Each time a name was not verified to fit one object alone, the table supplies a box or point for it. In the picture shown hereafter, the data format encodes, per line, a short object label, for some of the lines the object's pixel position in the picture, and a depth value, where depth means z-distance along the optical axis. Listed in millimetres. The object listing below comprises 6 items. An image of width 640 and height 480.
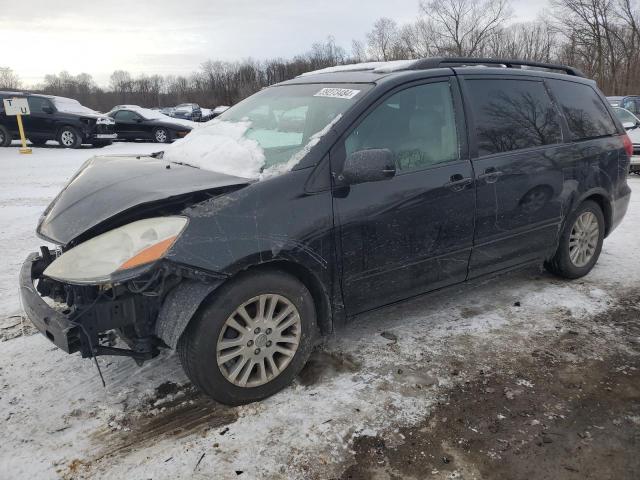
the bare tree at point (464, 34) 43031
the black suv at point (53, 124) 15703
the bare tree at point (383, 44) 48812
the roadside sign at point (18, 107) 13961
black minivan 2549
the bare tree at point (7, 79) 85588
